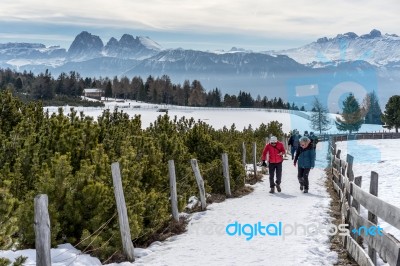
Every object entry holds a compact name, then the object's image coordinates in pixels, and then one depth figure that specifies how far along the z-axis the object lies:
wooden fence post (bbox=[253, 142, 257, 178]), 20.42
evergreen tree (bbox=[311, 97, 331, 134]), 112.89
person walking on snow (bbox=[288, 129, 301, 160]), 26.82
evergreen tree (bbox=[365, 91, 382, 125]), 140.00
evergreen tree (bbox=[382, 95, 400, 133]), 92.81
